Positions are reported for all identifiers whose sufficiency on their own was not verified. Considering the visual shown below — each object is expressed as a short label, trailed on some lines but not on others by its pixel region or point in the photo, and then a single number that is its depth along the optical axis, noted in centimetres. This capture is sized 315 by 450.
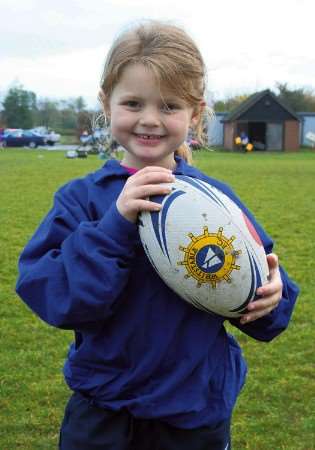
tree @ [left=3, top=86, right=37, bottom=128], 7331
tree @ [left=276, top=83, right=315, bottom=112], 6378
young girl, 208
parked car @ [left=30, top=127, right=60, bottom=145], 5238
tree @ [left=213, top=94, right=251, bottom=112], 6950
